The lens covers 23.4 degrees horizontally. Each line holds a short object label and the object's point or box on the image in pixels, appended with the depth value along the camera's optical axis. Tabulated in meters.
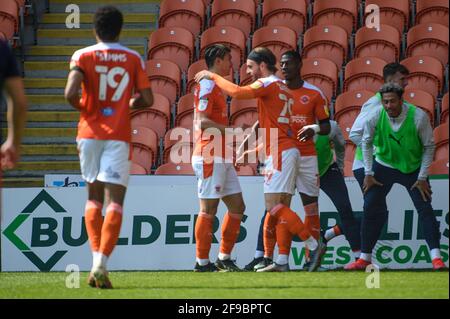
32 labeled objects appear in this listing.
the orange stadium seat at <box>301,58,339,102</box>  14.54
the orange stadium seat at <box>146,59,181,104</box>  14.90
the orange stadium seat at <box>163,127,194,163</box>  13.48
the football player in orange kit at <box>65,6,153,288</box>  7.88
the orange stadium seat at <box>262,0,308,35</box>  15.86
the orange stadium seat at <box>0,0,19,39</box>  15.56
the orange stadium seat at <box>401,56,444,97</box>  14.45
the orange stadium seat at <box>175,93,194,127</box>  13.98
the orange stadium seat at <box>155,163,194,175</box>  12.83
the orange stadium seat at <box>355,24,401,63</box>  15.00
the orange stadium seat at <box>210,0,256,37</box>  15.98
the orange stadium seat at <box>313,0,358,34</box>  15.72
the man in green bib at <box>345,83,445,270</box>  9.87
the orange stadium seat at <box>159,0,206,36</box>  16.16
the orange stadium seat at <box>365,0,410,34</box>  15.52
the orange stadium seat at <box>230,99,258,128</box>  14.00
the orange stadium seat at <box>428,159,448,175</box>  12.24
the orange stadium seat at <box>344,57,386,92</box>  14.52
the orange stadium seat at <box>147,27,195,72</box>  15.55
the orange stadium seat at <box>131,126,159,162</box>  13.81
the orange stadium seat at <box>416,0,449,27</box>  15.40
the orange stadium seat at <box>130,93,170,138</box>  14.36
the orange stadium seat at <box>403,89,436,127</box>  13.69
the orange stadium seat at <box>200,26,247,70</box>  15.19
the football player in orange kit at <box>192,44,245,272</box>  9.73
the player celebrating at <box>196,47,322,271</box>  9.52
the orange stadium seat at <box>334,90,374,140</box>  13.90
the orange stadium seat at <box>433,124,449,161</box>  13.30
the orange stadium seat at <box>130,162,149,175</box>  12.93
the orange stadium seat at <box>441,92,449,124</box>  13.68
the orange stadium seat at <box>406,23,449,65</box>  14.95
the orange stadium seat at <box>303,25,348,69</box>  15.19
